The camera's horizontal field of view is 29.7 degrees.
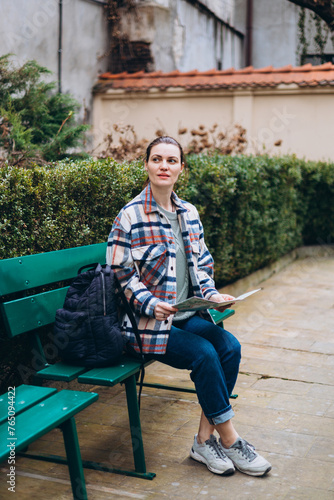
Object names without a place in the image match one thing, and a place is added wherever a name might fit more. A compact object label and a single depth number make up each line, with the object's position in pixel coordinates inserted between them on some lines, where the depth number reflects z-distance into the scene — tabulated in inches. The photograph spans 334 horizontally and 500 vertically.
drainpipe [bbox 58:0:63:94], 442.0
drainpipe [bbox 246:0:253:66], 773.3
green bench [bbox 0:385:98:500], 99.7
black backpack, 124.5
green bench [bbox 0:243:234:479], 123.8
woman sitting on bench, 127.3
